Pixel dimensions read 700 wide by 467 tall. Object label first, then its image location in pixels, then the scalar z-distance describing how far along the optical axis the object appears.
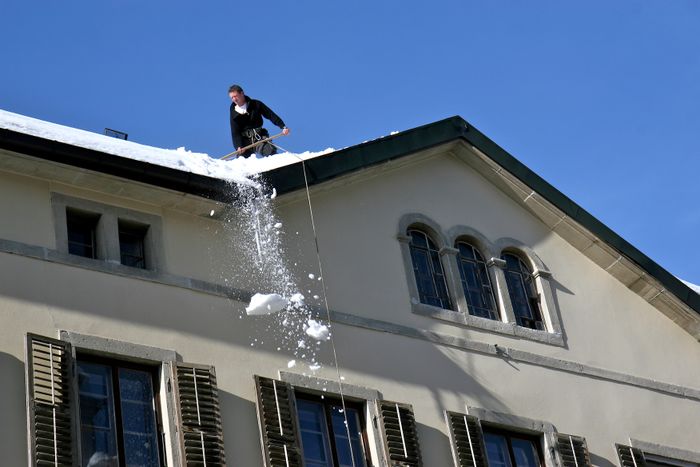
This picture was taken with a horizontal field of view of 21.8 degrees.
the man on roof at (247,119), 24.73
